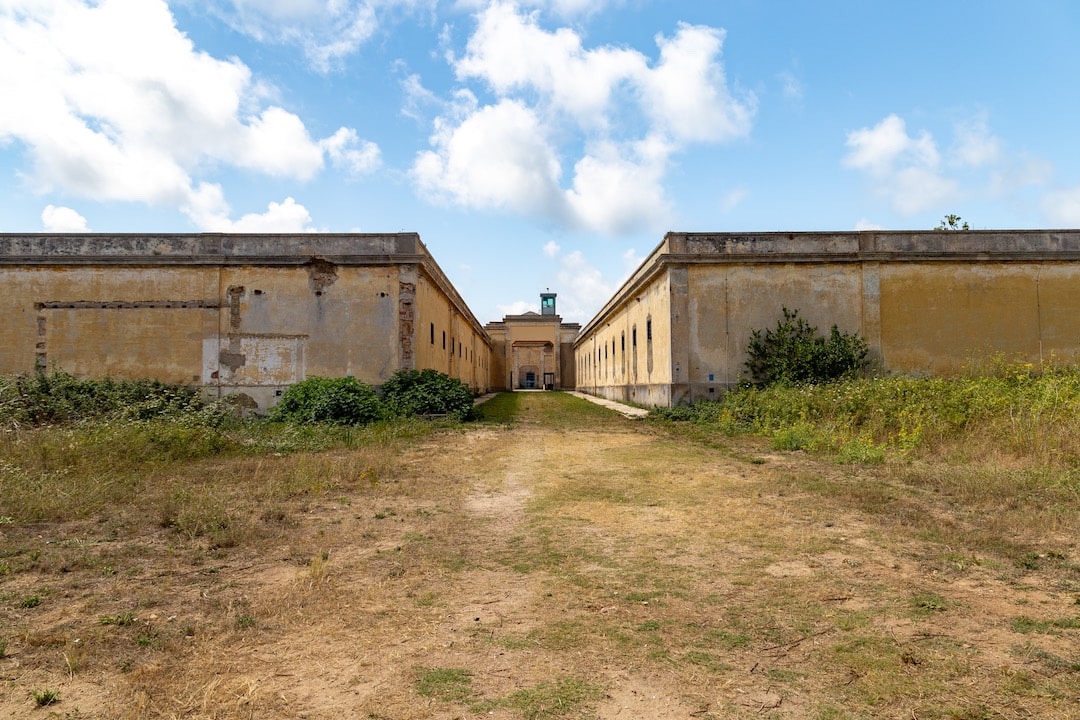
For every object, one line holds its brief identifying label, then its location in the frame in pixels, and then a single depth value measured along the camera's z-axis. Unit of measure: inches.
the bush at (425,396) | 548.4
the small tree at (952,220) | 1046.4
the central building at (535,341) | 1797.5
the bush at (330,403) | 480.1
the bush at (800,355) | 572.4
